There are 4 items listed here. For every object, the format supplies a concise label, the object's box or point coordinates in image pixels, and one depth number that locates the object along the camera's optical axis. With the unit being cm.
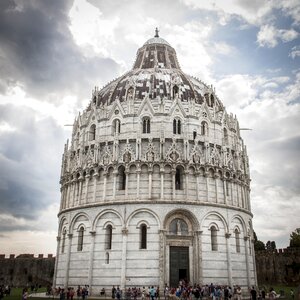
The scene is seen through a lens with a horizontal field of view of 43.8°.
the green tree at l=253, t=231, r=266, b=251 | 8505
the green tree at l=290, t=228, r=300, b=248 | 8100
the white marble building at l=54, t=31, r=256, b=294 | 3638
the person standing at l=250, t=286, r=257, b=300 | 2953
